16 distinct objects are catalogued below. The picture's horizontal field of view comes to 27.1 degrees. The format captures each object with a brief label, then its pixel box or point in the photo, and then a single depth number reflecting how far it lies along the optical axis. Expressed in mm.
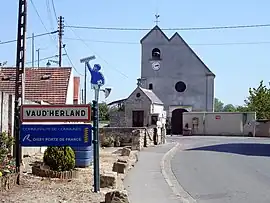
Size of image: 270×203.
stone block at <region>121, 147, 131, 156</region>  24500
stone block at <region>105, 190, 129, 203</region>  9648
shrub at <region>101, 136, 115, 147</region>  33562
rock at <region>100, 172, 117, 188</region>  12773
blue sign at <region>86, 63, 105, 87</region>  19941
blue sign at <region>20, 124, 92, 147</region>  12164
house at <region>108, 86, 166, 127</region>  52188
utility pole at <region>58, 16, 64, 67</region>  41803
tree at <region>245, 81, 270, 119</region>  66188
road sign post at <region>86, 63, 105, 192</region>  11766
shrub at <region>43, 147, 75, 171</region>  13781
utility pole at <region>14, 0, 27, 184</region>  14422
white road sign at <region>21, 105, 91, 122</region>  11990
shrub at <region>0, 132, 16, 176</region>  11398
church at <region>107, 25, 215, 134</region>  63812
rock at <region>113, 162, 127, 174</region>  17000
